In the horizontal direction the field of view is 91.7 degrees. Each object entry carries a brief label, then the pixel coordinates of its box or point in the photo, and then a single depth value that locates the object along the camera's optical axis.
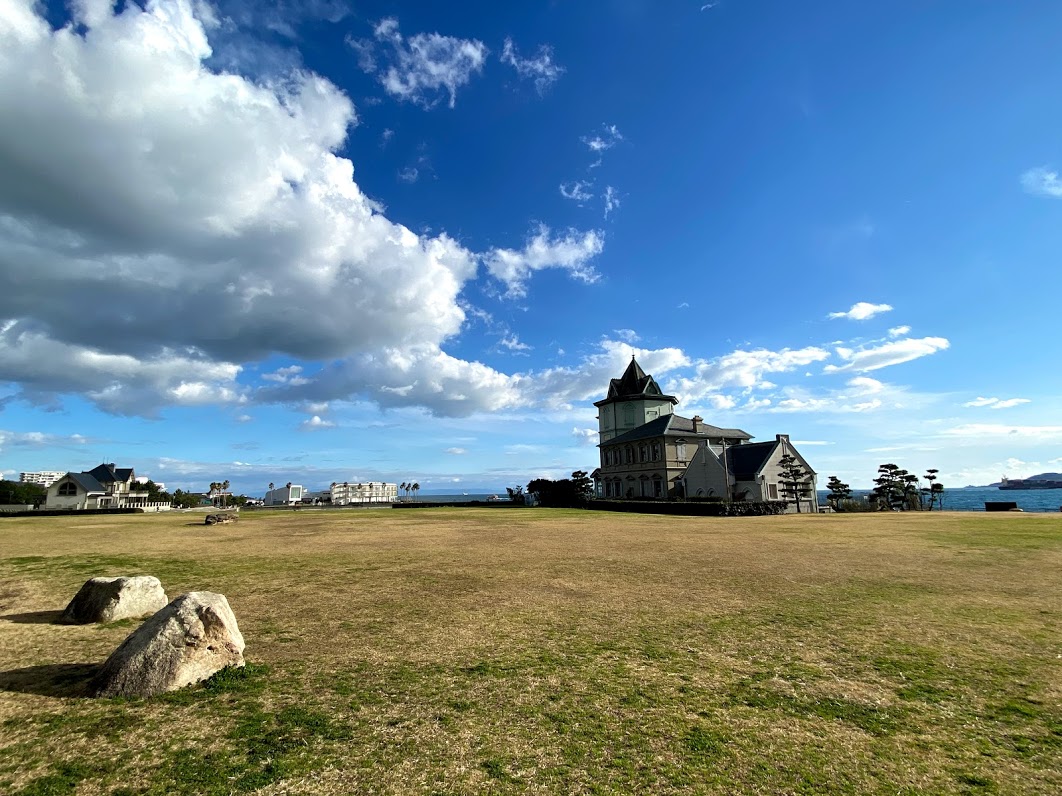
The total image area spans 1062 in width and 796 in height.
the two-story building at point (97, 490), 78.81
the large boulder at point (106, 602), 10.12
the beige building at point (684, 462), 57.34
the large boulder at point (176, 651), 6.82
